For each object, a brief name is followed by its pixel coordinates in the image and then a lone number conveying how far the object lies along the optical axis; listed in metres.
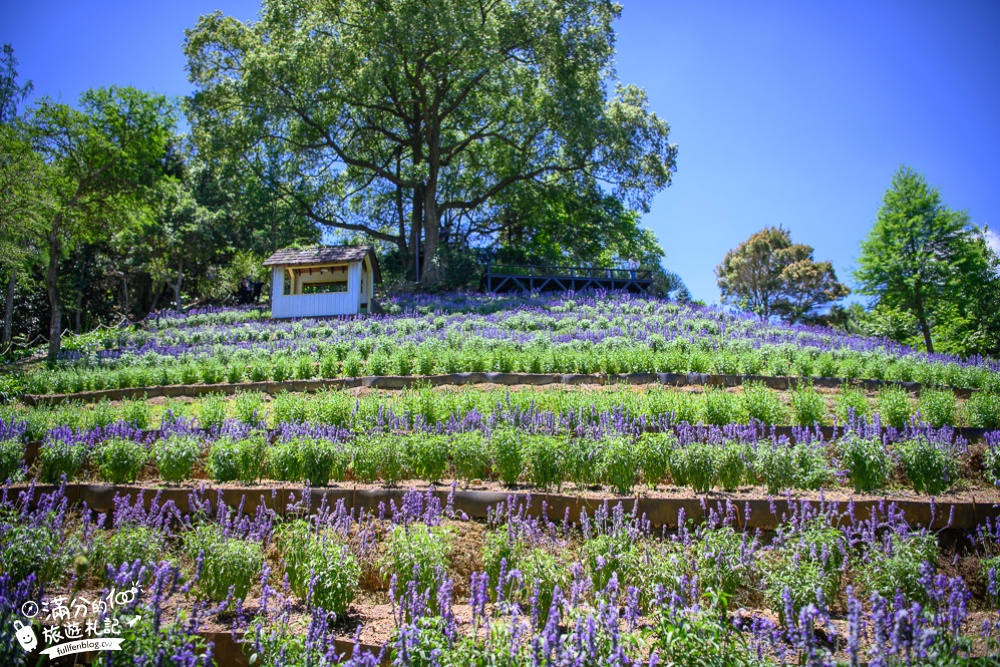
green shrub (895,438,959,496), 6.40
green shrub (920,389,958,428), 8.32
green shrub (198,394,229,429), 8.70
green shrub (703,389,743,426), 8.29
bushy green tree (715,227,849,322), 44.06
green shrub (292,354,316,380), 12.88
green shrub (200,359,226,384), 13.35
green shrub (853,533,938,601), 4.45
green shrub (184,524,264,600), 4.61
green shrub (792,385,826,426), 8.40
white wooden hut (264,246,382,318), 24.31
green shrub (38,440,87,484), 7.40
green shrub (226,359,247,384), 13.11
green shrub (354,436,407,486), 6.57
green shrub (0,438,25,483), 7.31
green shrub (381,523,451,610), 4.48
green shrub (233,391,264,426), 8.85
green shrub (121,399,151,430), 8.93
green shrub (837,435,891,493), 6.31
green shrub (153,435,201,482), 6.91
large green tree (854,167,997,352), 26.34
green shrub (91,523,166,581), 4.84
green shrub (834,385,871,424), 8.40
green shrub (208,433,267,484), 6.79
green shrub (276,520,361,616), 4.46
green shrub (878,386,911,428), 8.27
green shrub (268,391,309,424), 8.84
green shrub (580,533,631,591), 4.61
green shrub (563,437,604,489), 6.29
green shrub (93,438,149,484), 7.00
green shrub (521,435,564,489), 6.27
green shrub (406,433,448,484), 6.63
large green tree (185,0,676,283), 27.70
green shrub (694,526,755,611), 4.52
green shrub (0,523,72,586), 4.94
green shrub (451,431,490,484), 6.54
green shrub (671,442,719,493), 6.21
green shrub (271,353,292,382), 12.80
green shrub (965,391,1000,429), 8.30
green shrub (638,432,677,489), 6.33
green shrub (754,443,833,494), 6.18
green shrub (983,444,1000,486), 6.89
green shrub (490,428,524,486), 6.41
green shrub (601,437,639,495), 6.21
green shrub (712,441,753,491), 6.22
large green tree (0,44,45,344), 17.06
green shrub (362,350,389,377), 12.70
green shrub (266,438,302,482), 6.63
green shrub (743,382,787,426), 8.38
